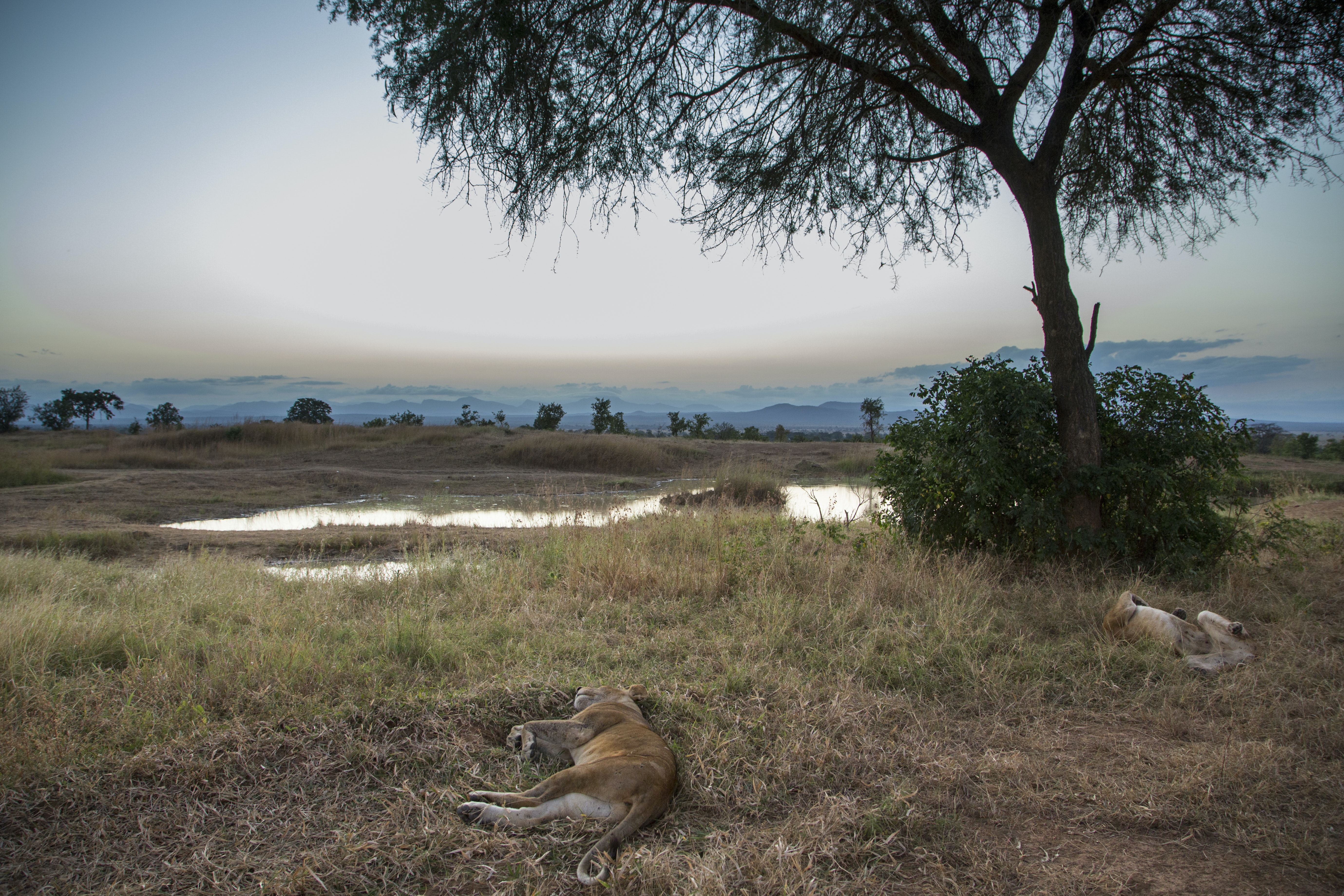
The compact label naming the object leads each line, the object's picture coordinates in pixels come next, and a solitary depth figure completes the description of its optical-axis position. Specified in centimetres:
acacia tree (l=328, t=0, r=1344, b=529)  596
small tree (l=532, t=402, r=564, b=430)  3500
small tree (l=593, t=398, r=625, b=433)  3369
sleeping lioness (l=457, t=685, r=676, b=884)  266
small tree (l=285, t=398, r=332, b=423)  3484
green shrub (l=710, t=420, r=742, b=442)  3484
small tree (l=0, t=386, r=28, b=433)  3306
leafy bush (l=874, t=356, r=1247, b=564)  602
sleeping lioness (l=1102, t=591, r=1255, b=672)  436
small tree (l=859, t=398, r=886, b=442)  3631
